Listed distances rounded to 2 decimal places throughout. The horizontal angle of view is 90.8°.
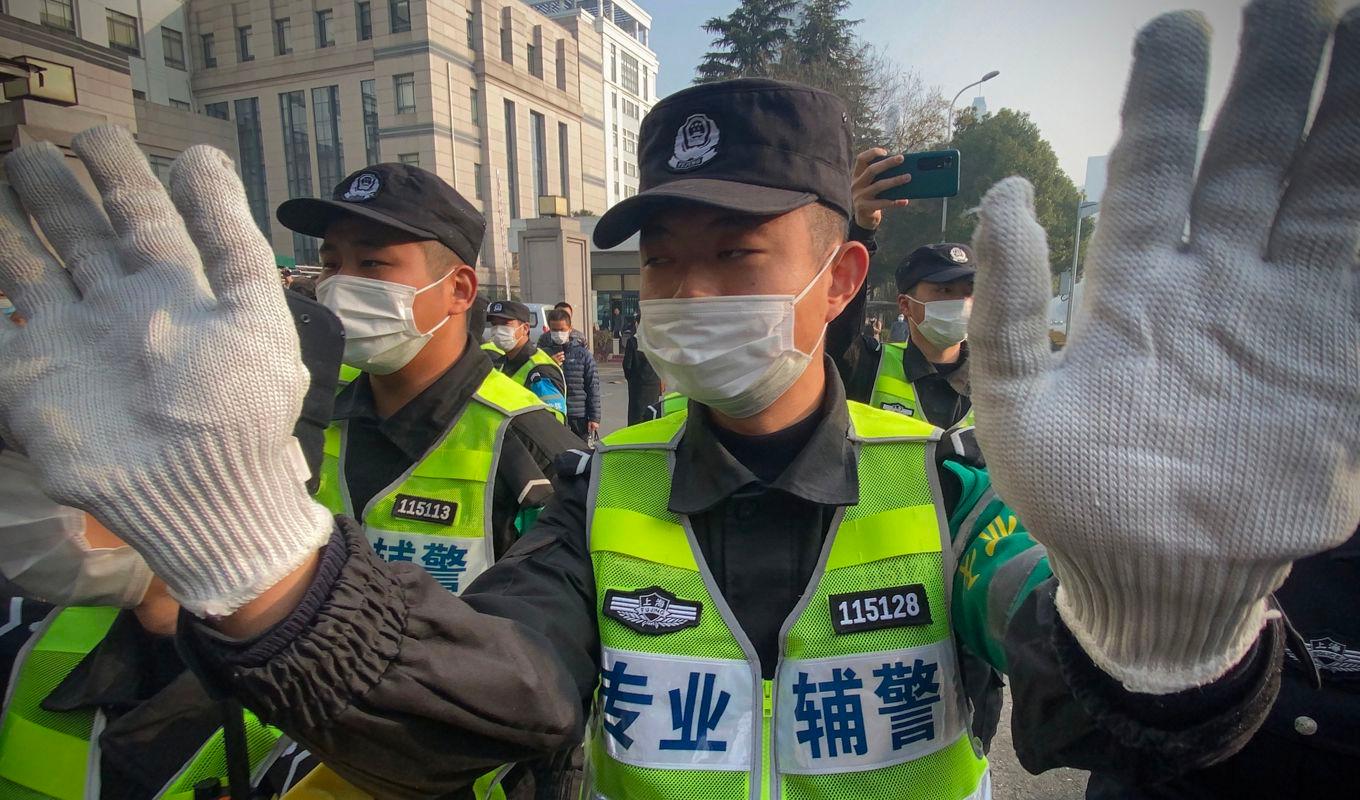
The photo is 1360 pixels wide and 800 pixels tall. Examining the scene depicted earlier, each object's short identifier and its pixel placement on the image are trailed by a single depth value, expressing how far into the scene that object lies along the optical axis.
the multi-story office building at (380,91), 23.16
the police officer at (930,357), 4.08
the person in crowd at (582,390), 7.24
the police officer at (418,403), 2.10
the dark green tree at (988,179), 24.67
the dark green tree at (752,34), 25.70
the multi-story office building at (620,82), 56.44
